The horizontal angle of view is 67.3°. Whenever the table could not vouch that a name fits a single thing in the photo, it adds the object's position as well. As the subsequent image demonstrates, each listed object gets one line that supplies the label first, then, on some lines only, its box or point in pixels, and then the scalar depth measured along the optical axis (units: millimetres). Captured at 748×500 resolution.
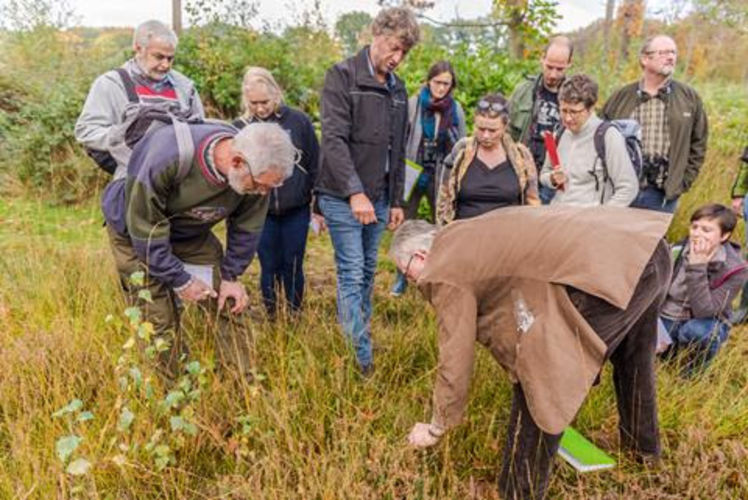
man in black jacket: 2973
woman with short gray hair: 3322
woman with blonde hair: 3373
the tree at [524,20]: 5715
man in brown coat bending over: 1852
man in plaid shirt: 3848
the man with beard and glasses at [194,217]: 2215
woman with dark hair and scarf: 4121
